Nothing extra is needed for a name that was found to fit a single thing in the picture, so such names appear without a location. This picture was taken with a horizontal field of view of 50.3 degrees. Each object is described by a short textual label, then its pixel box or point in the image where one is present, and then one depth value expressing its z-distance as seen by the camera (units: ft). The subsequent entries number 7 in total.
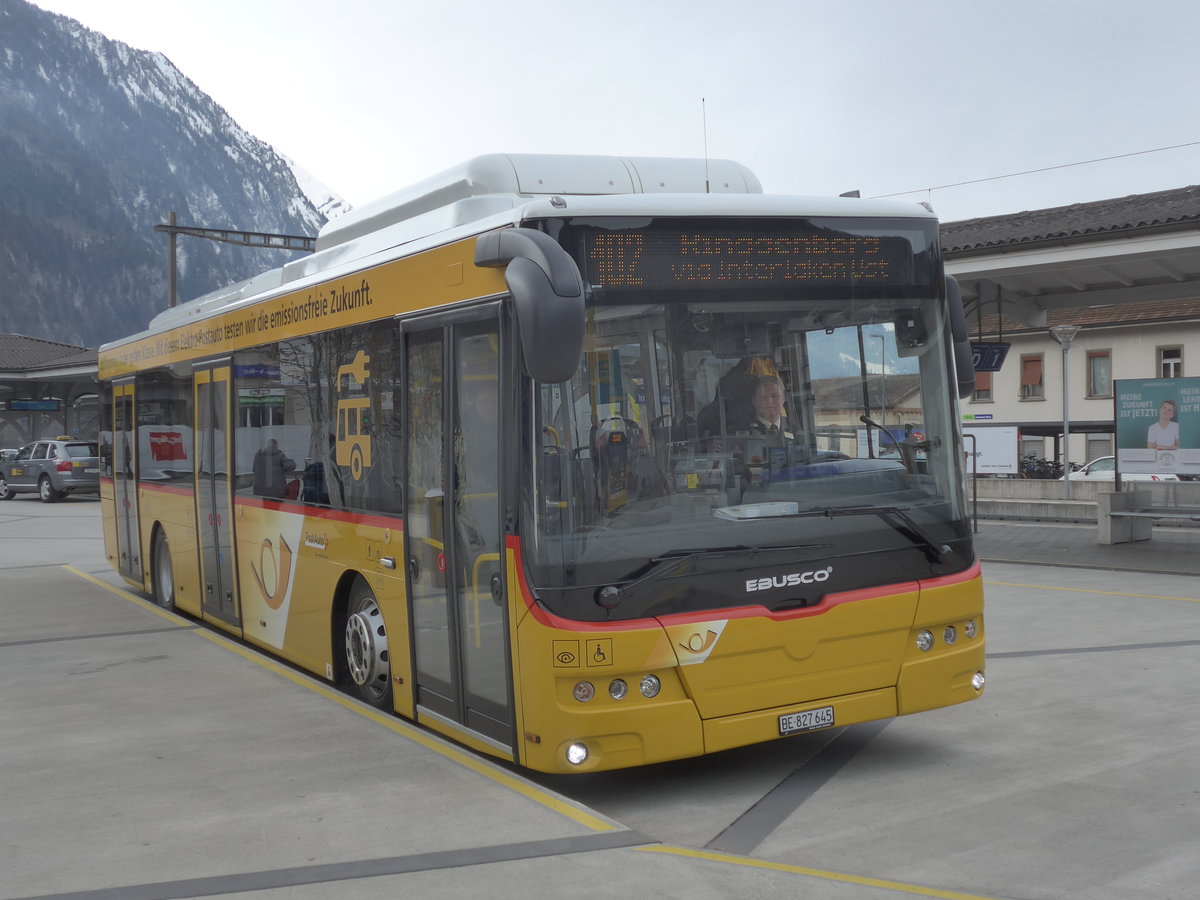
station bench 60.34
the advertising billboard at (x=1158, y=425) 59.93
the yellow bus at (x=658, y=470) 18.71
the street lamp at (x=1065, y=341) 88.89
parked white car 95.76
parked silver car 127.34
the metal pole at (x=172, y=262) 111.65
